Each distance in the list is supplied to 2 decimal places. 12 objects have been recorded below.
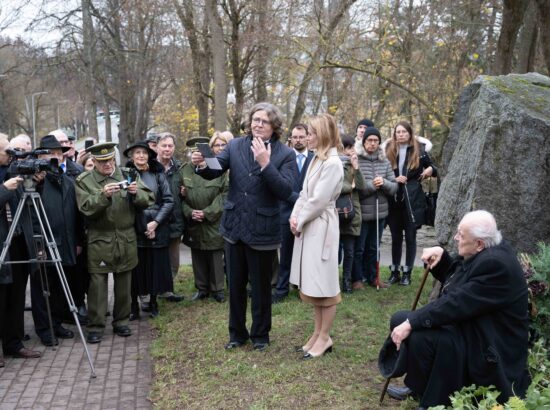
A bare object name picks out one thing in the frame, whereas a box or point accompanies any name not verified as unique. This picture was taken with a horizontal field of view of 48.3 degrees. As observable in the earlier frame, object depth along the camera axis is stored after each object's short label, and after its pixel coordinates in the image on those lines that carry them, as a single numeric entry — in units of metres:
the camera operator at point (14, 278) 5.65
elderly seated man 3.92
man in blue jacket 5.36
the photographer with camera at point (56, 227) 6.14
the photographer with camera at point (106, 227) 6.17
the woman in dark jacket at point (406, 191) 7.82
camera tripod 5.31
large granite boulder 5.38
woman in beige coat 5.20
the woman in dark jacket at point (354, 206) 7.27
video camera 5.28
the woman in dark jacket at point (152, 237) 6.87
